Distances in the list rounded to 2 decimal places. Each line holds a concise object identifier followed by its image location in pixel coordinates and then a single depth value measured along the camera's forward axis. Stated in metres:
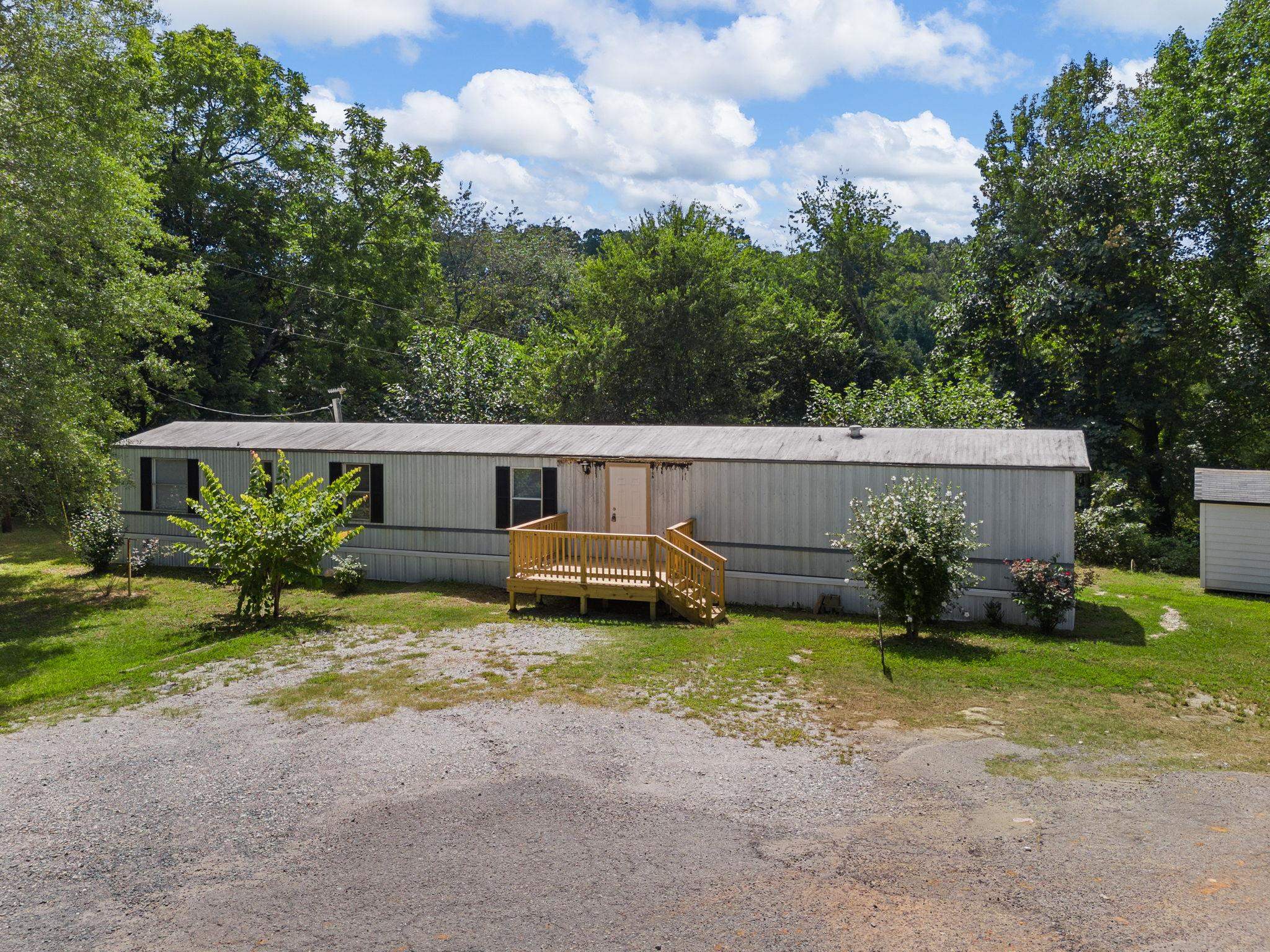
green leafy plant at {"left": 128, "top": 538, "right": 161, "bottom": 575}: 18.84
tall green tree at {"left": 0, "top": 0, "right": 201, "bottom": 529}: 15.15
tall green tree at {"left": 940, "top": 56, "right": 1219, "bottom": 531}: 25.58
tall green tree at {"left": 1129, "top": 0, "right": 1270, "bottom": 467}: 23.30
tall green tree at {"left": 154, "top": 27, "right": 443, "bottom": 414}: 29.25
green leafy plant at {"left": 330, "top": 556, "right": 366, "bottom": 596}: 16.69
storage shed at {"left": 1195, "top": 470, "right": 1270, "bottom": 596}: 16.83
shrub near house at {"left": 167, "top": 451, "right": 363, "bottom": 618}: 13.59
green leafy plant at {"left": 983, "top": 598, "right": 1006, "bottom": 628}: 13.78
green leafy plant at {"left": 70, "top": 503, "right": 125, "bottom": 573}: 19.03
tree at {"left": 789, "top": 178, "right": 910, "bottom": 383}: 38.12
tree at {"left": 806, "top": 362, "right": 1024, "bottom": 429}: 23.25
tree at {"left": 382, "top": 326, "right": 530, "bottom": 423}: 29.14
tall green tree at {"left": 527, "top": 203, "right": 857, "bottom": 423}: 27.95
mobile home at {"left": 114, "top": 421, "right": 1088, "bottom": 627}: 13.95
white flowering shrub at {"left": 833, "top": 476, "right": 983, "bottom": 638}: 12.07
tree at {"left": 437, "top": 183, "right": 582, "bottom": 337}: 43.94
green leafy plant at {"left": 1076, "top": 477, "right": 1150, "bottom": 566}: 20.86
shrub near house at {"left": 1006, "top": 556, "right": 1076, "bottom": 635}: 12.91
